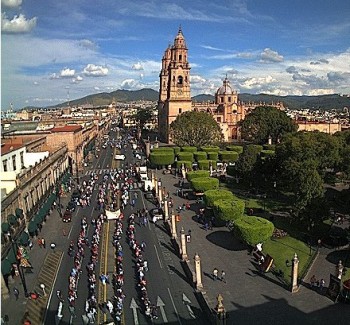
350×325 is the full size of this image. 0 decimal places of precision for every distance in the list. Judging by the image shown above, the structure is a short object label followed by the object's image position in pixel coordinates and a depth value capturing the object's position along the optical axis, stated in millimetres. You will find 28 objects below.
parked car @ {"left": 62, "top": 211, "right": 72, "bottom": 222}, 42406
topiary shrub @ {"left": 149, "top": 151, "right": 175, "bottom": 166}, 70938
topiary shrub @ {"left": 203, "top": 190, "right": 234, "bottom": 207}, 40312
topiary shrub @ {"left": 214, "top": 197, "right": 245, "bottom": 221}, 35750
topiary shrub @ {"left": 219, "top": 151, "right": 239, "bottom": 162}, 74750
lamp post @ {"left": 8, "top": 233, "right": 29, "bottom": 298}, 25266
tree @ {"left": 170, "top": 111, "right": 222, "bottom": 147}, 86375
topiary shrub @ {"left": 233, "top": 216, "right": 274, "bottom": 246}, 30453
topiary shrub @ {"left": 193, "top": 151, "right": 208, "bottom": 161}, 72000
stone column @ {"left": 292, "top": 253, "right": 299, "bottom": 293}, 25000
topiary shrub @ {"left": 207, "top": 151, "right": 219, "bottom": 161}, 74200
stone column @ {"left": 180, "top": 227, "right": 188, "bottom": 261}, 31105
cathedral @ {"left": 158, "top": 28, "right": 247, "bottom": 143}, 102938
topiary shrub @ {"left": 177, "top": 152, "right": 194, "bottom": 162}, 71256
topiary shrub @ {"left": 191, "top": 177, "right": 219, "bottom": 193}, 48844
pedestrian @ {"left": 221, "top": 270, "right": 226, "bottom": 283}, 27489
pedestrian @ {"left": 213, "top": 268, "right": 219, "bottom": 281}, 27844
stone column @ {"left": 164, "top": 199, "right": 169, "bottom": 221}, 41488
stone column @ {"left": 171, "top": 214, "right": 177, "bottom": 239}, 36375
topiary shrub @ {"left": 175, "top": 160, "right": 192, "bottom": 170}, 67625
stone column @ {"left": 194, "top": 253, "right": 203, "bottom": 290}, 25922
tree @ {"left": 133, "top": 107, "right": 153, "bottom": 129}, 154250
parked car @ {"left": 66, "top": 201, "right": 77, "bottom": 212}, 46406
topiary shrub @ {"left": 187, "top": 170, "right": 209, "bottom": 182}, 54062
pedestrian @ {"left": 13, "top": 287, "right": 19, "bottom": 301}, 22244
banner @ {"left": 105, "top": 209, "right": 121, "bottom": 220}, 42006
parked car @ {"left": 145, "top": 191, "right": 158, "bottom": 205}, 50250
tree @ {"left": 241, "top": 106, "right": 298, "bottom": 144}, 95125
